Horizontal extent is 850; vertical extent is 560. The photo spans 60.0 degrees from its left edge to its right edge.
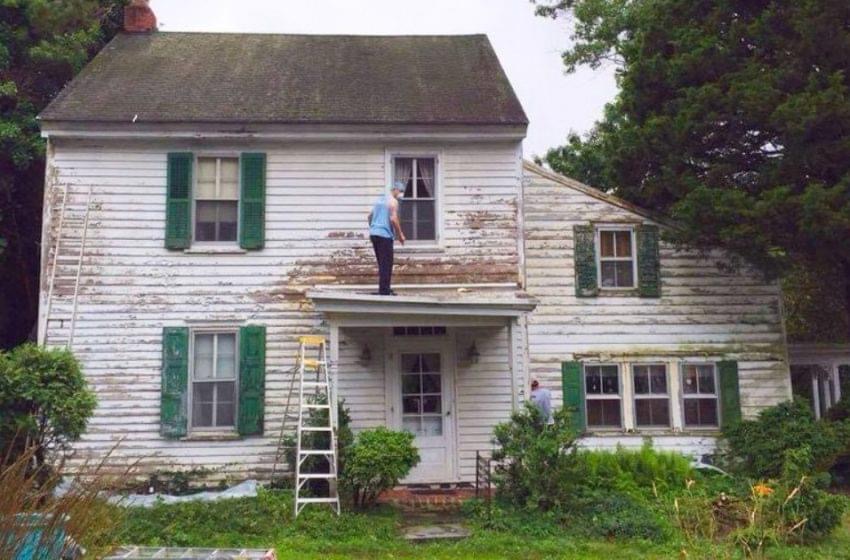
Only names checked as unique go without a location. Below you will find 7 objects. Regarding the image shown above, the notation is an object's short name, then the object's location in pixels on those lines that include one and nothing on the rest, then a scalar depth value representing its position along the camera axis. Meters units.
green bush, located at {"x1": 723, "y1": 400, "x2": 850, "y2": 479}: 11.59
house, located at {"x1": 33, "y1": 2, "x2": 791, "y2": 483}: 11.62
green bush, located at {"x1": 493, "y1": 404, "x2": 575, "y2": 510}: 9.55
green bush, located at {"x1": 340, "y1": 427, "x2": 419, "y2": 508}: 9.73
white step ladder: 9.66
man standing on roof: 10.91
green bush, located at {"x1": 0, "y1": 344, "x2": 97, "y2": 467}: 9.28
